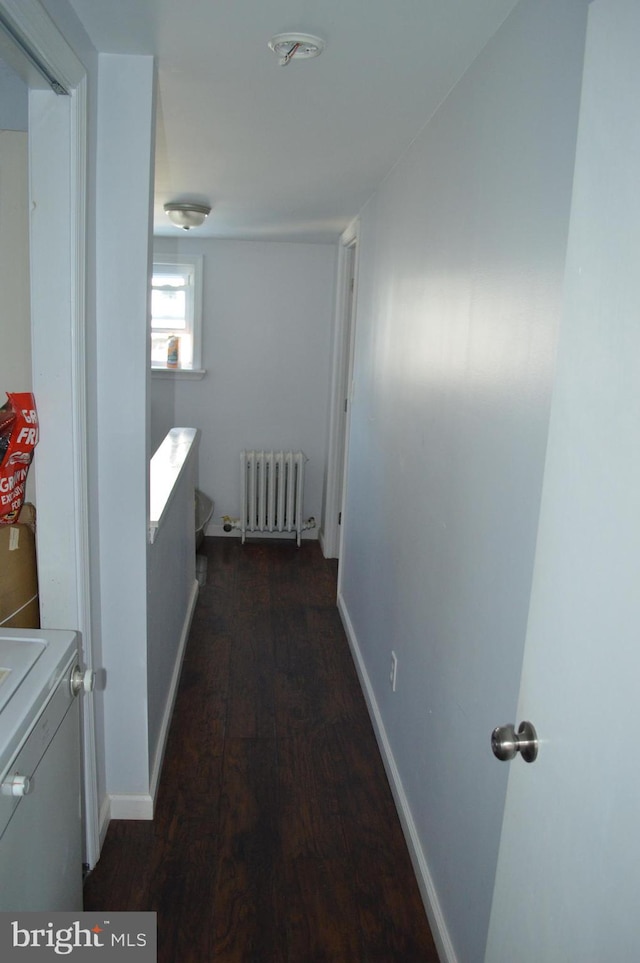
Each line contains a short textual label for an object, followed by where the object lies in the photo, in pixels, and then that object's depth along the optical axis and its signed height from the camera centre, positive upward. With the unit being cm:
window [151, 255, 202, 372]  506 +31
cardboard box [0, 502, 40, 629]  174 -56
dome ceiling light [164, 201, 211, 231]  373 +74
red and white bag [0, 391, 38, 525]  161 -22
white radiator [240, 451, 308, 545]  514 -95
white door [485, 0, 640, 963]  77 -24
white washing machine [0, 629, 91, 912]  113 -75
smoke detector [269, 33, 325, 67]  162 +72
